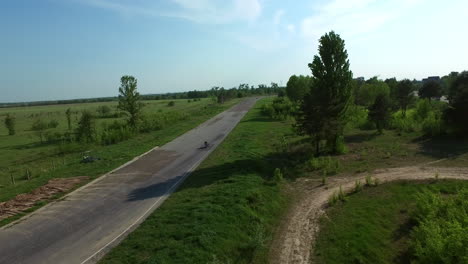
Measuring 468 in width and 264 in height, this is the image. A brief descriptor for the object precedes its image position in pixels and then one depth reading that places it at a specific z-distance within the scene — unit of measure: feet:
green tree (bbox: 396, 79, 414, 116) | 139.54
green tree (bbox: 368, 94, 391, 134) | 99.30
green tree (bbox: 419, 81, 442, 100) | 175.11
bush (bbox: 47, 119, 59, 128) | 197.06
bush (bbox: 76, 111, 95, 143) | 124.88
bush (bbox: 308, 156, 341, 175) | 60.59
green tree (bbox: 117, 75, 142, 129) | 133.02
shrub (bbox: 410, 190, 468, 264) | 28.37
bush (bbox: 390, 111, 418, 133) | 97.66
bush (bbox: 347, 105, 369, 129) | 113.49
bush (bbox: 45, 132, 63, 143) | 143.89
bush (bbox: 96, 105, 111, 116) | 278.17
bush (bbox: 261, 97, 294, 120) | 160.57
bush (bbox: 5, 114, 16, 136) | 175.63
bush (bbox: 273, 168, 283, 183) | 55.95
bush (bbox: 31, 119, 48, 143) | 160.97
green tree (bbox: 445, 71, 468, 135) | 81.76
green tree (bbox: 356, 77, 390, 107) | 159.53
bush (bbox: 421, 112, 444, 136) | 85.92
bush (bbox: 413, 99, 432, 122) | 111.55
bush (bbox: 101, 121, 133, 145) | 114.42
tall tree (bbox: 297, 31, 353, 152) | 71.72
